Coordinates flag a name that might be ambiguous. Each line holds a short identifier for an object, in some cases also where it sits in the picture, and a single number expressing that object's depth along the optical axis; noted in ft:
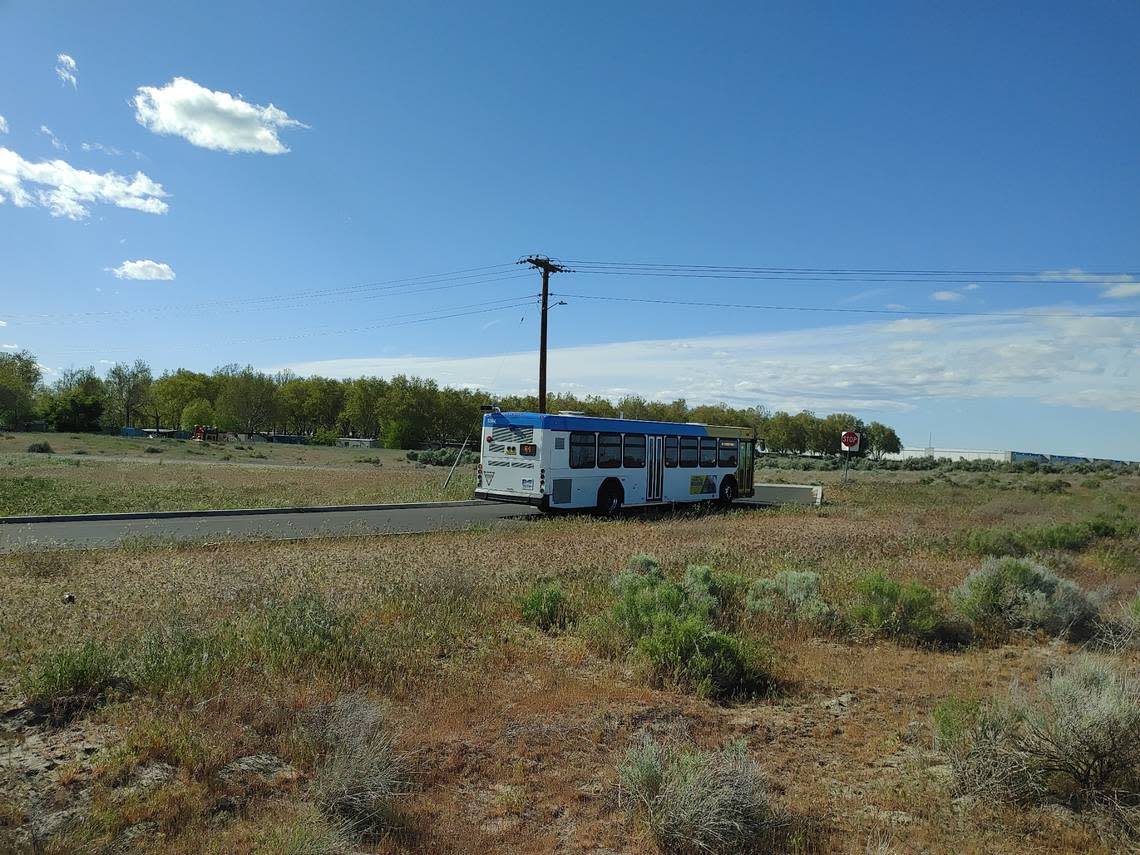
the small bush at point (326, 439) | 346.33
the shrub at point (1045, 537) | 49.08
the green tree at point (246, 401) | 365.40
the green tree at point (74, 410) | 310.86
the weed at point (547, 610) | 27.84
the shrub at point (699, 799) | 13.23
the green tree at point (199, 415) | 362.12
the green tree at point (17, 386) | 292.40
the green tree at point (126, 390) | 375.66
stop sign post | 124.97
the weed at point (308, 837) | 11.94
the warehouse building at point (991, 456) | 392.33
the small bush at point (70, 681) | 16.84
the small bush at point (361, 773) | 13.49
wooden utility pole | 106.32
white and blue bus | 70.79
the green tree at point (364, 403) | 387.75
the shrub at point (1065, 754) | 15.30
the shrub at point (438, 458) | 193.67
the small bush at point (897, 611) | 28.76
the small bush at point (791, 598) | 29.76
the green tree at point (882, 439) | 527.81
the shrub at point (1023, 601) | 30.58
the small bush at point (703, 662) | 21.77
